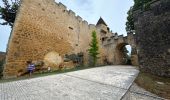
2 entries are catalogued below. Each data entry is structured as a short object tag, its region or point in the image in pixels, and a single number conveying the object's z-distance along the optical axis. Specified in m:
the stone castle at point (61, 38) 4.17
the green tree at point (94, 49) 8.80
